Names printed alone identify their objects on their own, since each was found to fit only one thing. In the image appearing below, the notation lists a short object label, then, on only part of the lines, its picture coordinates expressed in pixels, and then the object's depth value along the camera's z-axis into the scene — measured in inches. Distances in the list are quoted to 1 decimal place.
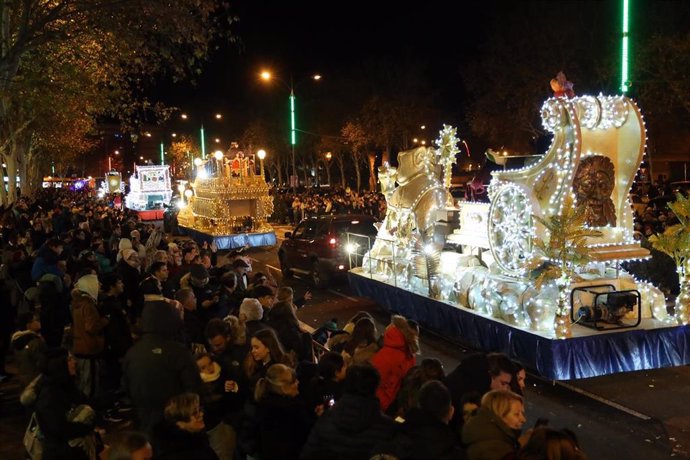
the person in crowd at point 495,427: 150.0
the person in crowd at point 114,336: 300.9
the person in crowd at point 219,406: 197.3
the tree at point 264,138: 2309.3
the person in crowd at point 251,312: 250.2
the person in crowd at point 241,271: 375.2
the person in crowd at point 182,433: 152.8
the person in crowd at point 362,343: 231.6
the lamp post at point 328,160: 2125.2
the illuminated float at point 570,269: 340.8
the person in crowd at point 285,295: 276.6
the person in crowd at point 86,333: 291.6
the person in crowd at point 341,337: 252.2
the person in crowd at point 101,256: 468.8
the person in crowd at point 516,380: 199.9
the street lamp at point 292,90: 1032.3
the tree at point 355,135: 1876.2
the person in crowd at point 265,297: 287.7
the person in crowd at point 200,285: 322.7
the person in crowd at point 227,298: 307.3
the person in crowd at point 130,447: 143.9
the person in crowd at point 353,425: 158.2
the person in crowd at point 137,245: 462.8
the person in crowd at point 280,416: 172.4
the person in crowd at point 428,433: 145.5
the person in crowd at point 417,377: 187.2
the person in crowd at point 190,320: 275.4
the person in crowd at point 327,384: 191.9
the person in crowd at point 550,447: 138.3
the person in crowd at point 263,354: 201.9
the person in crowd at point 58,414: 191.0
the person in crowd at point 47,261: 388.2
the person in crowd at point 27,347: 242.5
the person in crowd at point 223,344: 220.3
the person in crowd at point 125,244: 500.7
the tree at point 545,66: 1234.0
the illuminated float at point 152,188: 1668.3
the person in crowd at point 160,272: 375.9
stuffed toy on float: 377.9
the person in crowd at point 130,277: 378.3
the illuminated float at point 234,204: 971.3
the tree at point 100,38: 442.3
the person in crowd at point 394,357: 217.9
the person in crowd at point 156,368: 194.9
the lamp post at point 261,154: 957.1
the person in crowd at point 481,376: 193.6
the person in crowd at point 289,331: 248.2
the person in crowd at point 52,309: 339.9
